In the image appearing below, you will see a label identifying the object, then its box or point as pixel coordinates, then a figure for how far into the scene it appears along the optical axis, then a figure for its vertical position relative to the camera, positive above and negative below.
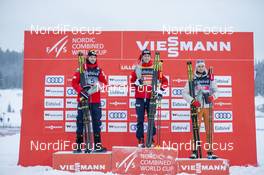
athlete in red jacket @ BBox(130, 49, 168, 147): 6.05 +0.36
